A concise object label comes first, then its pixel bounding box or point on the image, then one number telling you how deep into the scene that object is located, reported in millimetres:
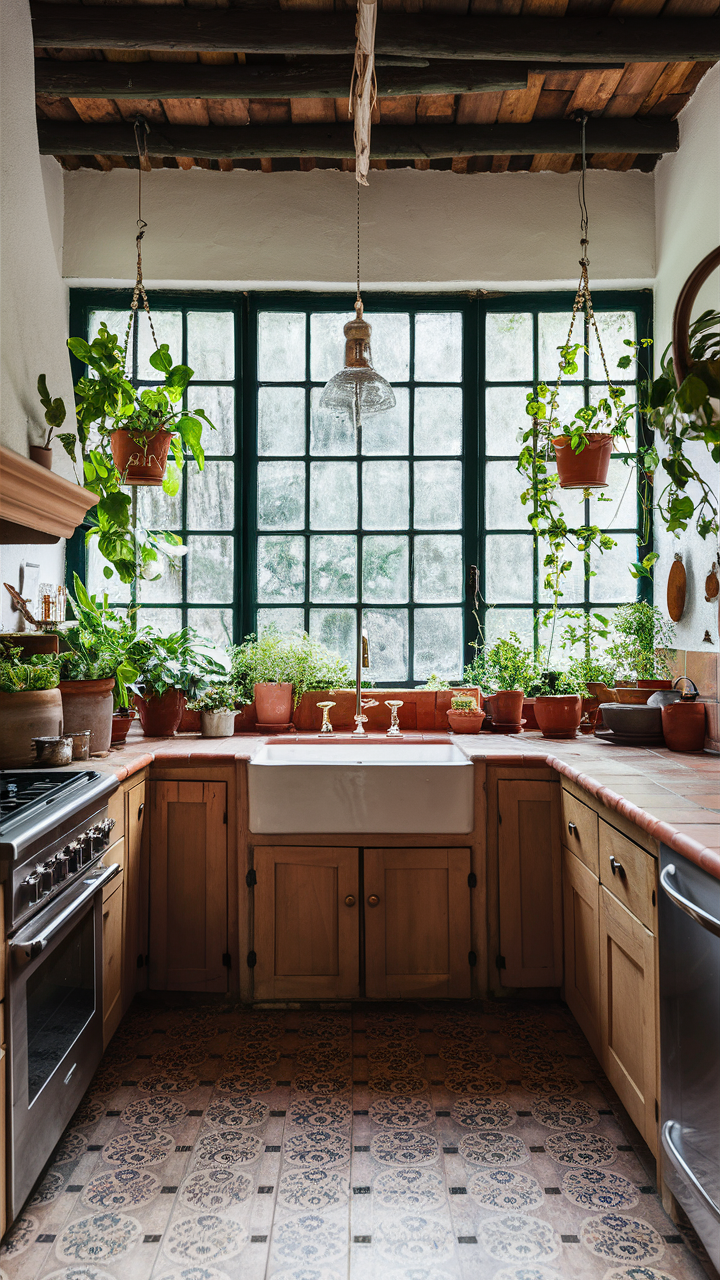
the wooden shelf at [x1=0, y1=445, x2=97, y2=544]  2146
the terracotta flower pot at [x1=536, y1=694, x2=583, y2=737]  3207
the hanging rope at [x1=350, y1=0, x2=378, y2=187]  2057
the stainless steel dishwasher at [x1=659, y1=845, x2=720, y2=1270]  1474
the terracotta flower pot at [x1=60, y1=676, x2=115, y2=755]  2717
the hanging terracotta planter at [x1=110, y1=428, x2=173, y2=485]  3207
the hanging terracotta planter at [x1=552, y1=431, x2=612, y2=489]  3193
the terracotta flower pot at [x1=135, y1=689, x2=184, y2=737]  3250
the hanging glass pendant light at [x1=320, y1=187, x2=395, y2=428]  3104
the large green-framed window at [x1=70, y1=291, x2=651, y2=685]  3678
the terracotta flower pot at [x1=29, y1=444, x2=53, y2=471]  2652
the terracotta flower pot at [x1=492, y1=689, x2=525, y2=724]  3381
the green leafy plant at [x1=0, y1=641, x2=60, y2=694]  2387
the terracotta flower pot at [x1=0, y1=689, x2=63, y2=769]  2371
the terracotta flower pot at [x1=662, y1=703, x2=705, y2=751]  2836
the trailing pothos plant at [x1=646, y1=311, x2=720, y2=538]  1726
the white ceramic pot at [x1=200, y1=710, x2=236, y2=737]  3250
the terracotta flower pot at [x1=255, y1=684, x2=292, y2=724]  3408
